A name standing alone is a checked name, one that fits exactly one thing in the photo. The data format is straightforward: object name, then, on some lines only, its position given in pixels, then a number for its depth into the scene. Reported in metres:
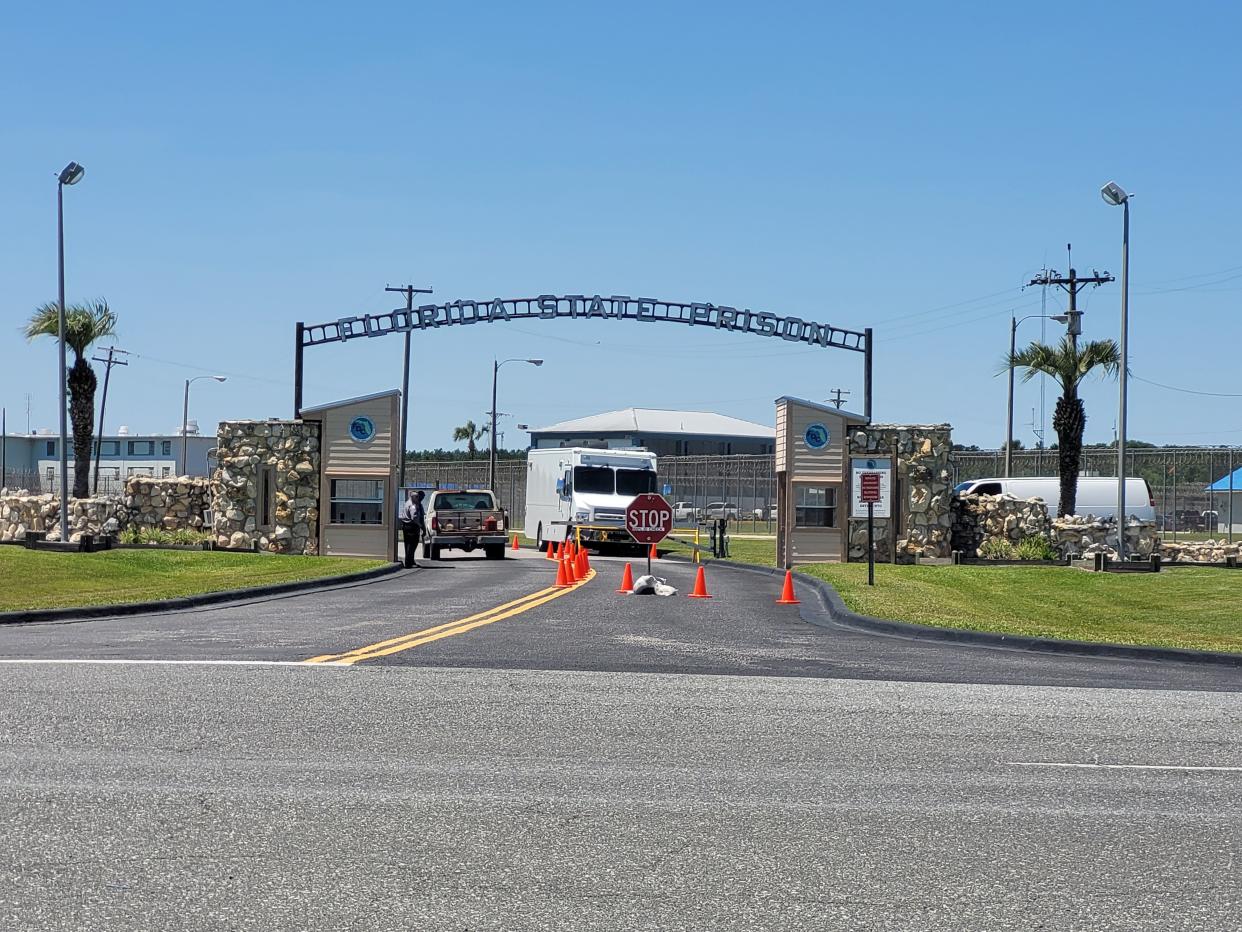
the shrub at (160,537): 40.03
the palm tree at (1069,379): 43.72
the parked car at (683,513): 76.25
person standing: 36.56
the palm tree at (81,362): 48.44
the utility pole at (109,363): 87.38
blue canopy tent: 62.32
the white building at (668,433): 123.31
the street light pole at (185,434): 87.81
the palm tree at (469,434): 150.62
